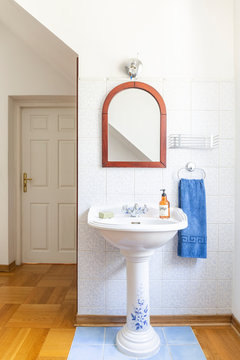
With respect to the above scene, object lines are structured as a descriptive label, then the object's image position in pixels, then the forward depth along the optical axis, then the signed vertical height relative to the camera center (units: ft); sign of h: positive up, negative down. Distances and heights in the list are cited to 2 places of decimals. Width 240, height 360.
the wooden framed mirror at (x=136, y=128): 6.49 +1.10
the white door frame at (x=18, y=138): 10.40 +1.38
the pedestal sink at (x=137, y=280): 5.15 -2.27
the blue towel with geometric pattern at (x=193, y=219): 6.34 -1.08
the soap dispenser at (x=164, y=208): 5.99 -0.77
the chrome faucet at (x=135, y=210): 6.18 -0.84
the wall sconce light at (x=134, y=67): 6.36 +2.52
